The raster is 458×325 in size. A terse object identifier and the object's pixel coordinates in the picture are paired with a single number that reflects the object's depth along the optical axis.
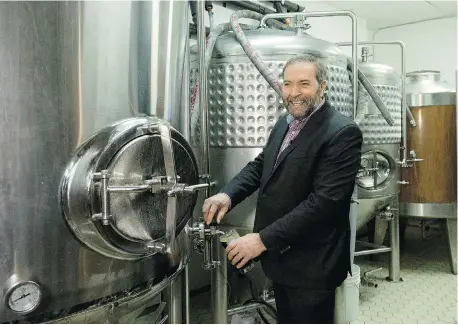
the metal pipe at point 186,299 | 1.55
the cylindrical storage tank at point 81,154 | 0.87
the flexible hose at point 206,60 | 1.69
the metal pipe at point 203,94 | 1.49
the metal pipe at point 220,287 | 1.83
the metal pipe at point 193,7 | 2.02
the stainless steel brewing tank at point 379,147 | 2.39
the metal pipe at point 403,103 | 2.57
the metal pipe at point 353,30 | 1.85
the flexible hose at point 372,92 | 2.07
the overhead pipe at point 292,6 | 2.75
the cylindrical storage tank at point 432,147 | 2.87
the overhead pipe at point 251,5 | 2.52
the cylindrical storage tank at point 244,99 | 1.70
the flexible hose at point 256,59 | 1.60
